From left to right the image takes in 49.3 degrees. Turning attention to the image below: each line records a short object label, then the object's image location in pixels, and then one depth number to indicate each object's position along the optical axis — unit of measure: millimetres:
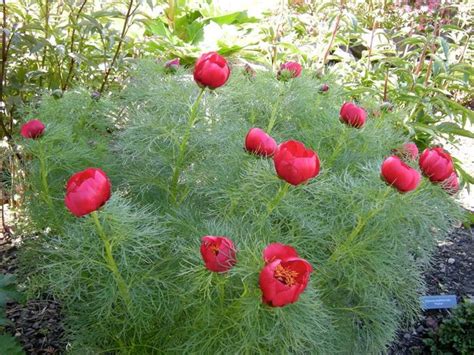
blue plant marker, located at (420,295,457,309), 2035
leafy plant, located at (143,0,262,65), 3863
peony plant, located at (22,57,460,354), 941
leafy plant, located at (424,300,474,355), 1954
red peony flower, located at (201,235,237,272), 866
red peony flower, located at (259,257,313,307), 788
